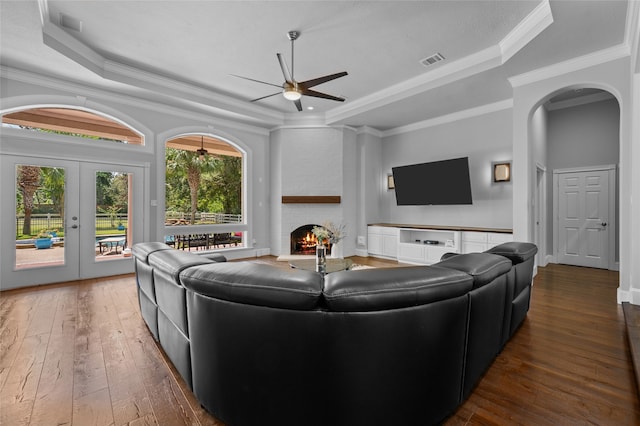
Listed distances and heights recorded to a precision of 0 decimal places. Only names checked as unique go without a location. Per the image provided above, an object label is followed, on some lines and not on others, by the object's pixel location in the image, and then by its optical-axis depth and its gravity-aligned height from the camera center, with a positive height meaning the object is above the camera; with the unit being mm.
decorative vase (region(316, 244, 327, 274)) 3888 -587
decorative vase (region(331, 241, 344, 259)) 6675 -862
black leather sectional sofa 1295 -589
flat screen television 6035 +628
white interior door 5586 -112
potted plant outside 4547 -425
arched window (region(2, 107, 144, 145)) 4430 +1415
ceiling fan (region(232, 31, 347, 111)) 3675 +1574
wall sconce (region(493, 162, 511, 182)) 5644 +768
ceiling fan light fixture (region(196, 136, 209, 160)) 6883 +1408
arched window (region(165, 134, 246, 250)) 6438 +455
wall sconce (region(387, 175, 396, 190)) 7515 +751
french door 4320 -100
